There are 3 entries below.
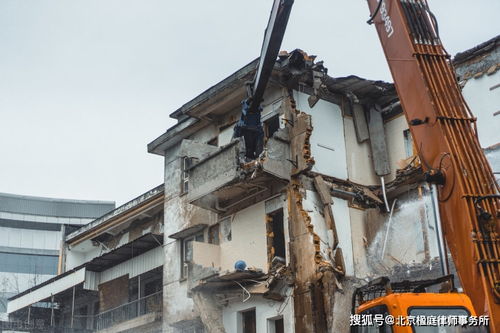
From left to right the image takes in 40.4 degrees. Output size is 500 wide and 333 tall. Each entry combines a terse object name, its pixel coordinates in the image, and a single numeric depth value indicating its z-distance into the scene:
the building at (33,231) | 60.25
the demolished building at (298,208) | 20.72
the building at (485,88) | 20.98
